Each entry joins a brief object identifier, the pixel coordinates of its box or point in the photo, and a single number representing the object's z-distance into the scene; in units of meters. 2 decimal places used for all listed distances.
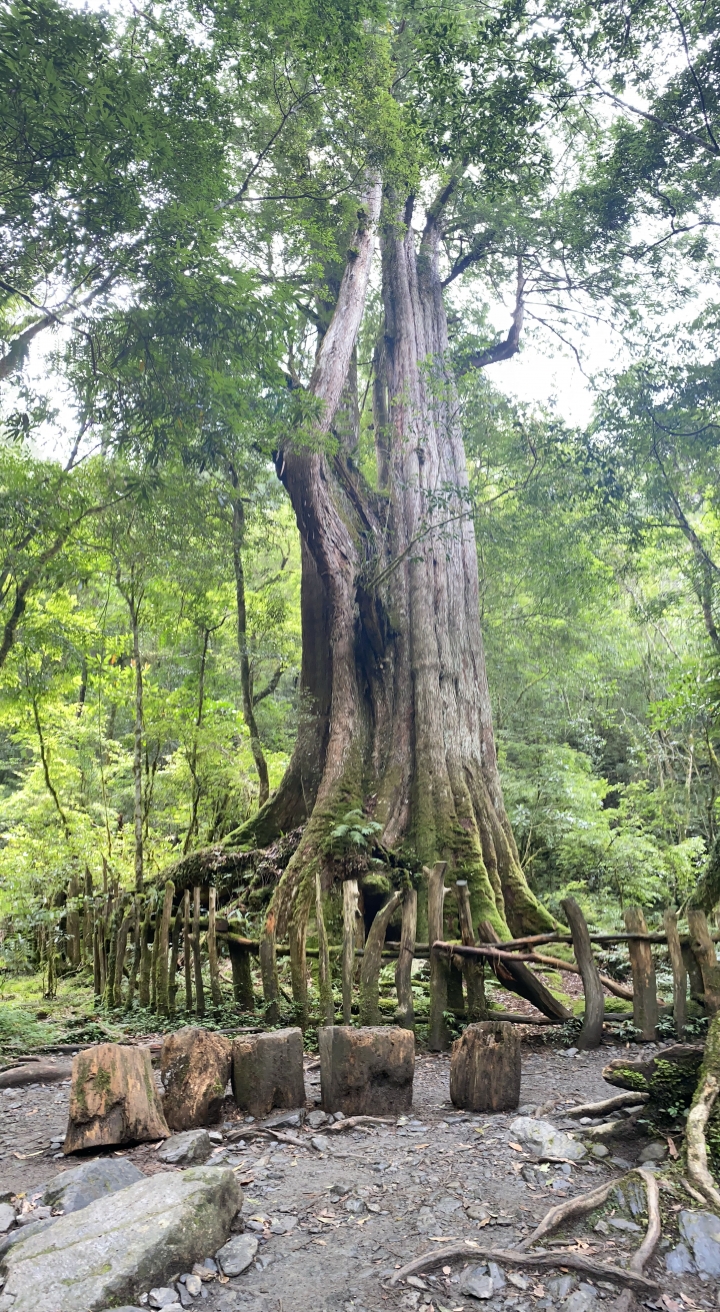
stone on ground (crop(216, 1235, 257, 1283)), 2.43
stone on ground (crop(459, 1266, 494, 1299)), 2.24
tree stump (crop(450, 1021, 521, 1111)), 4.09
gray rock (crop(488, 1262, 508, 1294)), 2.28
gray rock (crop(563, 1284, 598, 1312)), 2.12
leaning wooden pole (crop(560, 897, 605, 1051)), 5.50
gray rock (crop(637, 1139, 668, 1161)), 3.09
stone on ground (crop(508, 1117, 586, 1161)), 3.28
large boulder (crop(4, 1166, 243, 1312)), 2.12
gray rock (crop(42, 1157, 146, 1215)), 2.87
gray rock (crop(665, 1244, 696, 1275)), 2.28
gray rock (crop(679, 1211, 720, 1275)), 2.28
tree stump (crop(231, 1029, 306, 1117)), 4.04
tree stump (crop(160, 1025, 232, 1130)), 3.88
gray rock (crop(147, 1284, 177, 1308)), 2.21
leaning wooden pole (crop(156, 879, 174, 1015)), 6.71
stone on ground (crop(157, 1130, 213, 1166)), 3.35
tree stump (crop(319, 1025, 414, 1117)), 4.02
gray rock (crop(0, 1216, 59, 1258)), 2.53
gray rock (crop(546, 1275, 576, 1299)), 2.21
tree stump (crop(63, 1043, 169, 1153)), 3.58
